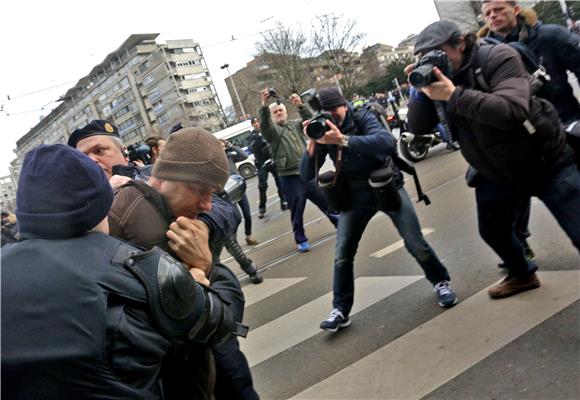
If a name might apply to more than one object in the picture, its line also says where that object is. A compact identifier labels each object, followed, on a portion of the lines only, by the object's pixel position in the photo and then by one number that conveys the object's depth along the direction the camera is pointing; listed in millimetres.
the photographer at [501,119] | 2596
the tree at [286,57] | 43625
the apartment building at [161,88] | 78375
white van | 27875
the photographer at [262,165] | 9812
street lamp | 54738
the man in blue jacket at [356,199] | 3637
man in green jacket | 6497
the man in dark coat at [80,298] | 1095
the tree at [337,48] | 41938
